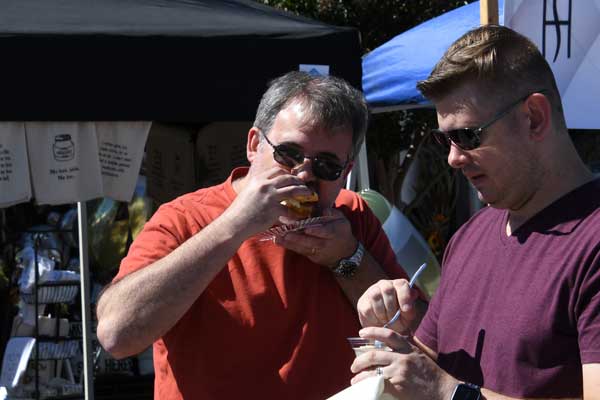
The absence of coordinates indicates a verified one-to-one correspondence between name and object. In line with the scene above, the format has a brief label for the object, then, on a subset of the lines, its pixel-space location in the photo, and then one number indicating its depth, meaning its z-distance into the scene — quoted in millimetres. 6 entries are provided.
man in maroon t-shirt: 1779
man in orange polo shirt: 2203
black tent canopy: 4309
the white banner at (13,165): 4391
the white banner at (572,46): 2979
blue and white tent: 6078
